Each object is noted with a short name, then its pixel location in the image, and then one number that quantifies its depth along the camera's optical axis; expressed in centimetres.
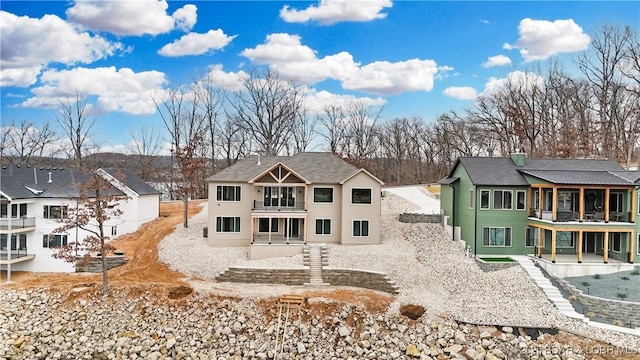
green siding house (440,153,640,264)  2270
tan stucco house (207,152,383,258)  2578
